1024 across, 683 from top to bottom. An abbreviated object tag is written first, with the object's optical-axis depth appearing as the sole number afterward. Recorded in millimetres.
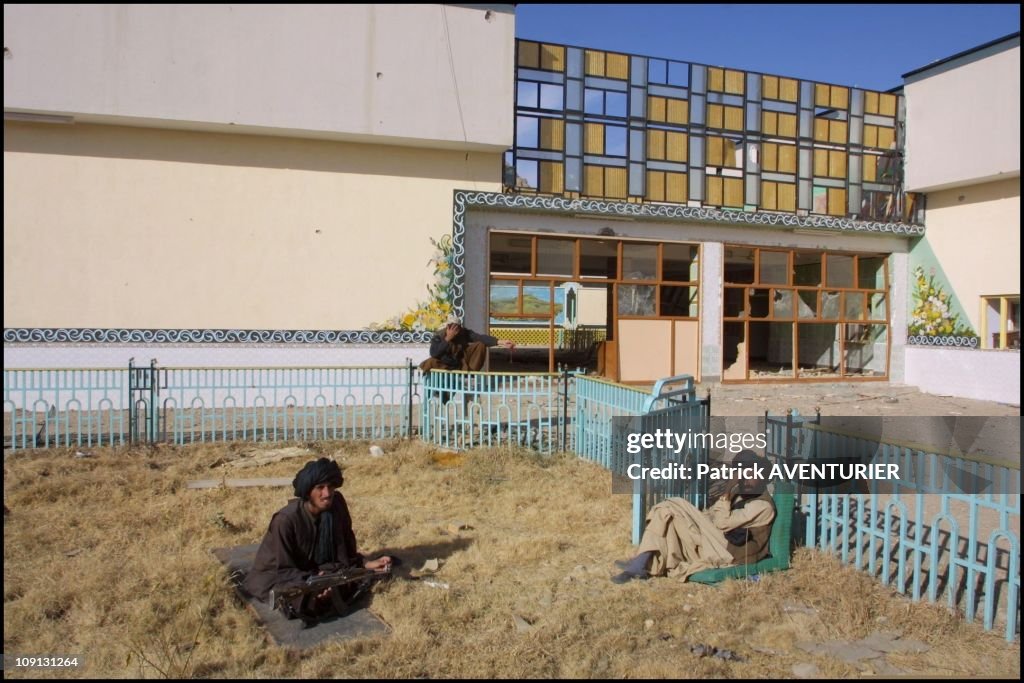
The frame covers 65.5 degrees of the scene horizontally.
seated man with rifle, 4449
